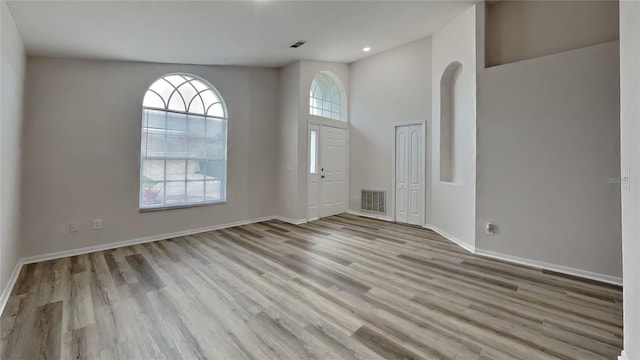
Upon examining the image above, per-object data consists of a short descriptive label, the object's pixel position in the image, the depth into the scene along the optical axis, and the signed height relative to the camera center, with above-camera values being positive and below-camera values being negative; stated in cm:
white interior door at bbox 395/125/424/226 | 486 +18
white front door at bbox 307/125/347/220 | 525 +24
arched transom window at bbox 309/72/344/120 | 545 +189
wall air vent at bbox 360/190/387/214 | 538 -39
